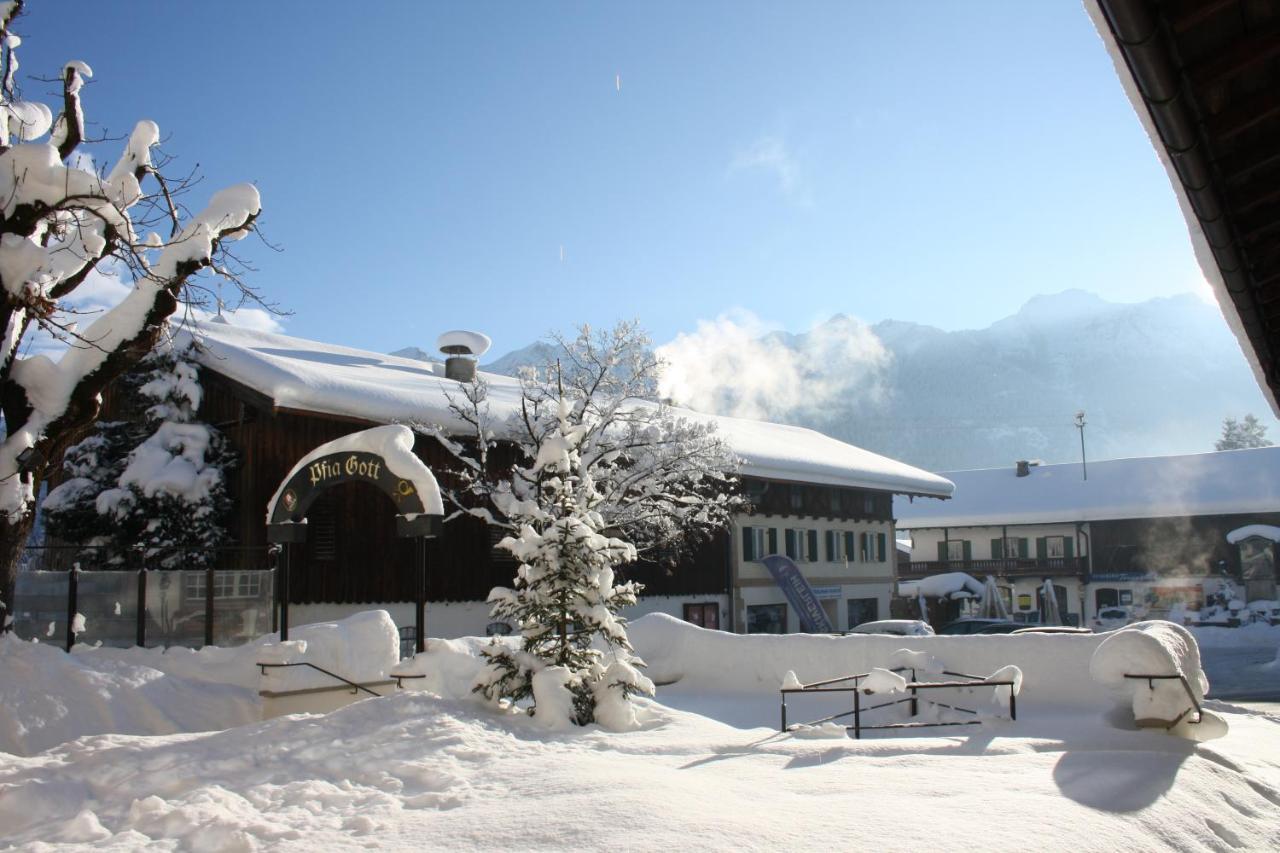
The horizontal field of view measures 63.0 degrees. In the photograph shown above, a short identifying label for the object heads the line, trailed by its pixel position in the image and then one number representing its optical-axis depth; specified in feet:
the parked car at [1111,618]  135.03
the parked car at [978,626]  92.92
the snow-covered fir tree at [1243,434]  315.17
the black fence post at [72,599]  48.16
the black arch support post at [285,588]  47.03
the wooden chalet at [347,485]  69.31
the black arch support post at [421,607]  42.78
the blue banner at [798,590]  109.81
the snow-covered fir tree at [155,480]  65.82
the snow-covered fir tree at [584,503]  38.83
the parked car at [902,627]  84.64
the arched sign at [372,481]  43.34
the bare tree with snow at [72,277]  34.52
